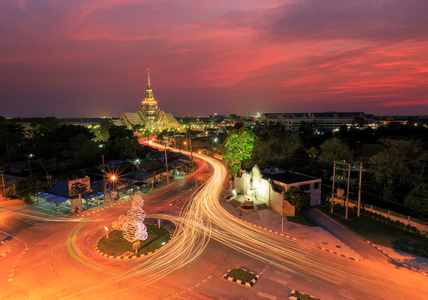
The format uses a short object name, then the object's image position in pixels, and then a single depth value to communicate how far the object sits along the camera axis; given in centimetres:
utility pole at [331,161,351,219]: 3969
